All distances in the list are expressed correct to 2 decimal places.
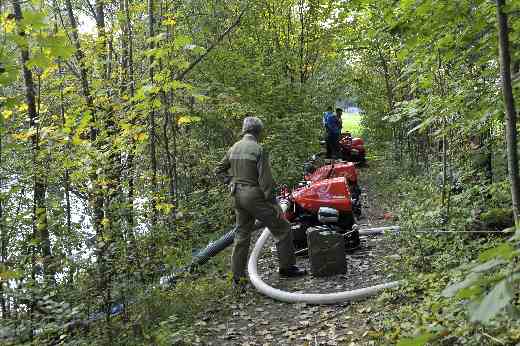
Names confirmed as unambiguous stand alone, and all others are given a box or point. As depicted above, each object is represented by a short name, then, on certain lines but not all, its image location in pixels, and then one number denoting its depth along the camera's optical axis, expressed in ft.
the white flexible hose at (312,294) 18.53
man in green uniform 21.31
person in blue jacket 46.63
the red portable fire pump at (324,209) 23.97
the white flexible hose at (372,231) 27.30
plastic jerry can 21.70
